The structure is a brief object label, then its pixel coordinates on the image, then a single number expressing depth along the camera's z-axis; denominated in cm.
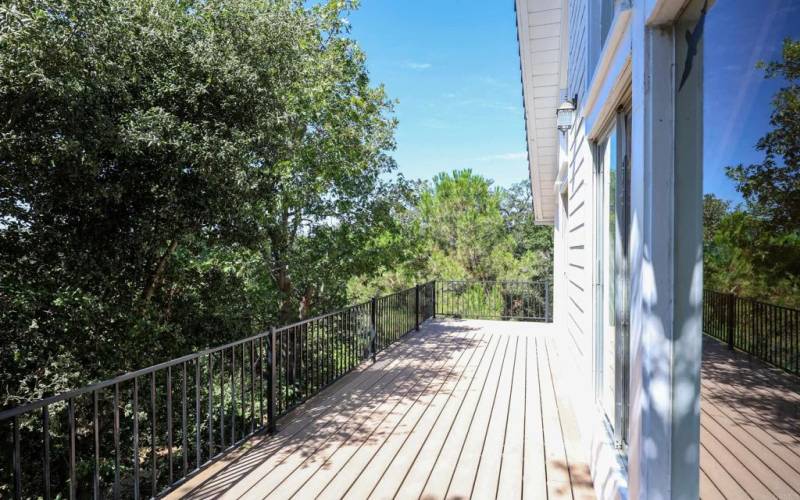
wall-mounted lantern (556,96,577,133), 424
